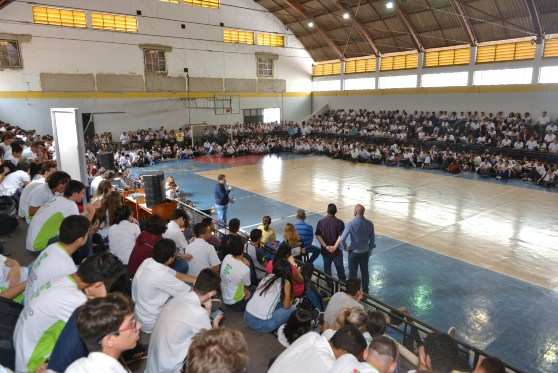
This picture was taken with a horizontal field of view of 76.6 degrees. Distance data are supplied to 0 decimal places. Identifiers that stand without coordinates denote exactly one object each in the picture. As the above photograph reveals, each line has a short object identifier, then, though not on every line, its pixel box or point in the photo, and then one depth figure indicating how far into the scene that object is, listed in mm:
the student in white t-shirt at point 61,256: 3154
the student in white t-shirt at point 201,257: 4977
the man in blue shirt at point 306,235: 7211
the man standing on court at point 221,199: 10164
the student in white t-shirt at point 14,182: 7031
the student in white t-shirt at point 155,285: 3645
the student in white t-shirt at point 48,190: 5285
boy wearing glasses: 2018
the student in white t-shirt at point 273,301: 3963
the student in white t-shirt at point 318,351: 2520
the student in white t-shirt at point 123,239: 5207
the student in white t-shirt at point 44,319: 2494
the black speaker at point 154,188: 9445
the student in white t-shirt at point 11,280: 3455
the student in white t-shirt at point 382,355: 2533
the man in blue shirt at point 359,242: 6375
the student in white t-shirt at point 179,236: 5039
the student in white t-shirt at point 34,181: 6020
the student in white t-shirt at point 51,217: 4672
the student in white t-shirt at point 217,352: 1744
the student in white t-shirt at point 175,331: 2807
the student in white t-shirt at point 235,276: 4371
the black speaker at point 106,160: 15031
